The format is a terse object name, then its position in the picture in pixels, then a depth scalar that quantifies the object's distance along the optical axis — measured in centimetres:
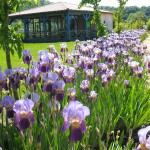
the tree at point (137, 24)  3393
